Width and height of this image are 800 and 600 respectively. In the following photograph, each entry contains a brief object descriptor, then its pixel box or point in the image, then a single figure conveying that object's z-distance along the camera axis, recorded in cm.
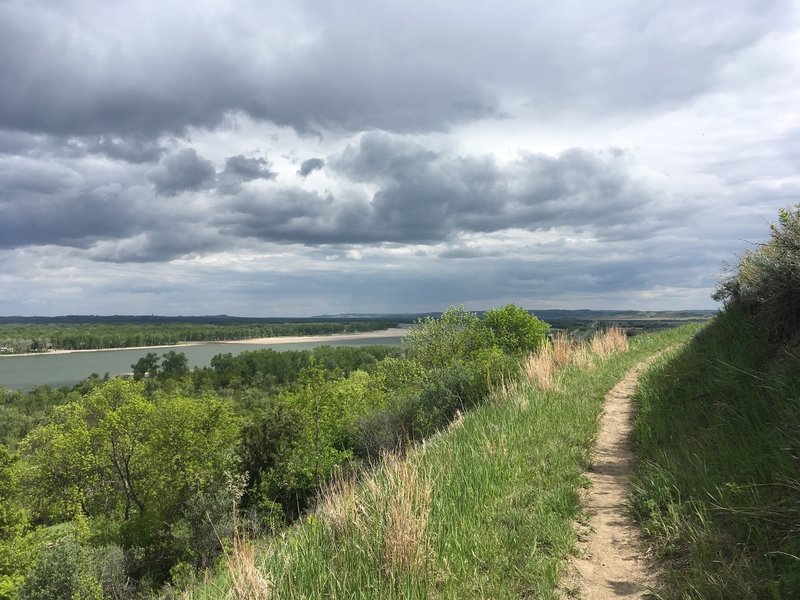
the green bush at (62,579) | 1817
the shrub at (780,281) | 573
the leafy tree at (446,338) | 3991
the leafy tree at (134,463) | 2920
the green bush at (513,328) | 3950
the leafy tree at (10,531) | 2006
